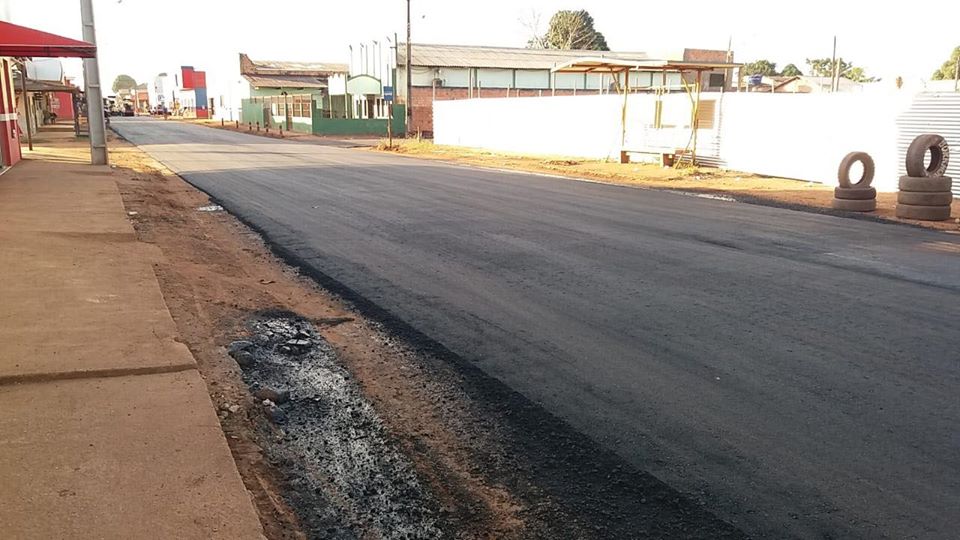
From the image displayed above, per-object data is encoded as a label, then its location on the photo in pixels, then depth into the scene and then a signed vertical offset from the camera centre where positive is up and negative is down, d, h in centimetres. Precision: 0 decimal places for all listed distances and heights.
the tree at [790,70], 13900 +1142
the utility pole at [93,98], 2084 +68
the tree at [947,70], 8526 +715
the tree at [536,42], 10866 +1206
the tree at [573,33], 10975 +1370
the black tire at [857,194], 1517 -120
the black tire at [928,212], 1402 -143
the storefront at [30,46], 1365 +141
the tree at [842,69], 10319 +975
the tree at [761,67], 13350 +1120
